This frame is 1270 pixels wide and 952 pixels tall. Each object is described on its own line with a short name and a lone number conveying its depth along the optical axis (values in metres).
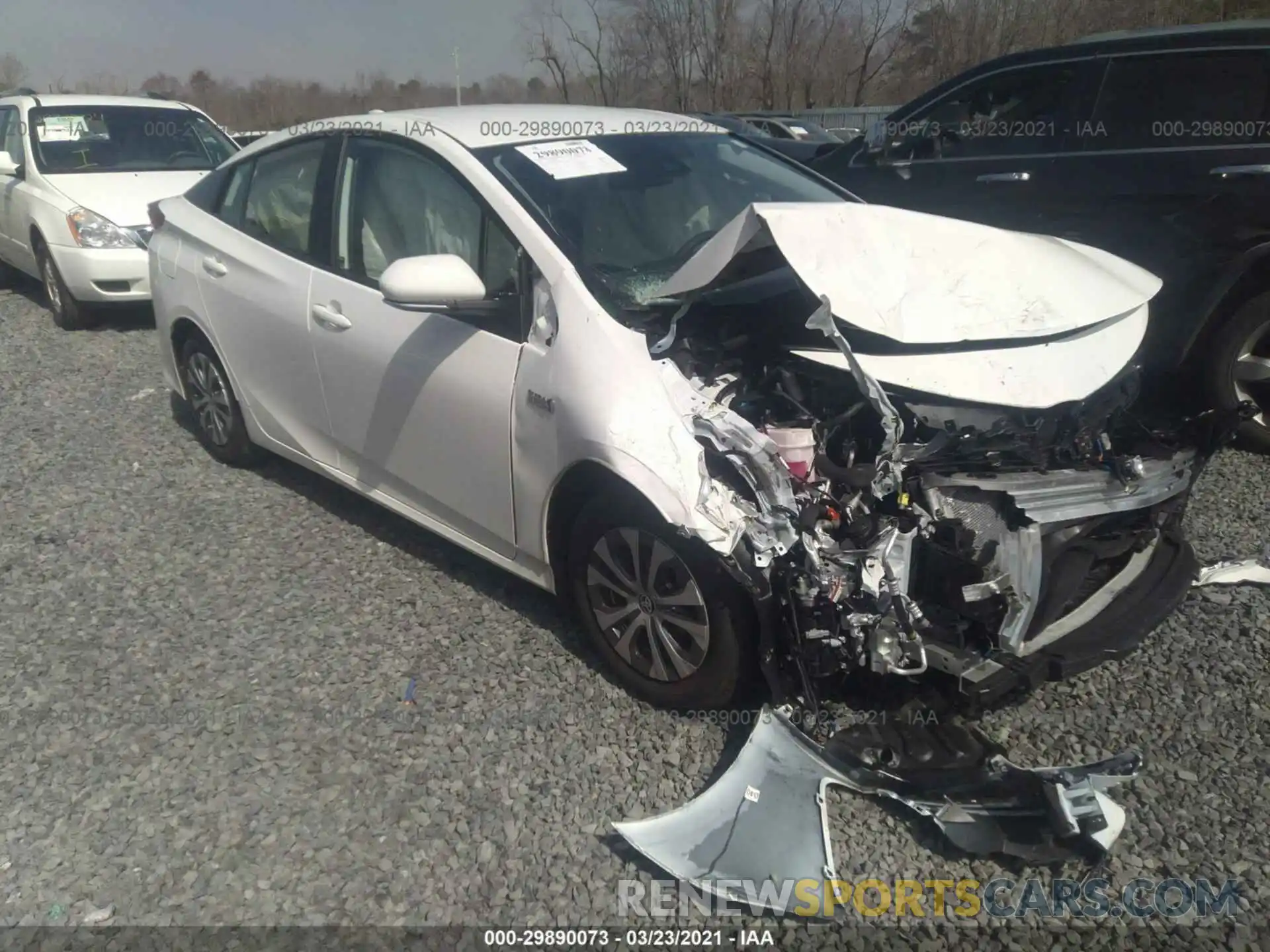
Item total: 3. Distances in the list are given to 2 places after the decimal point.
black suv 4.59
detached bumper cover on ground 2.37
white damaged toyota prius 2.58
